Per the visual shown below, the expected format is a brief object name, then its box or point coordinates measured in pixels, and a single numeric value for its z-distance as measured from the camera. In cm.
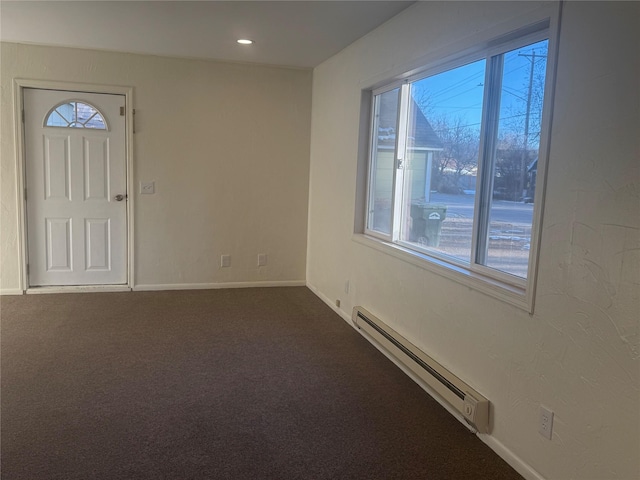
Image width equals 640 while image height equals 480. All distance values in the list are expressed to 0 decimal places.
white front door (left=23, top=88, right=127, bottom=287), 498
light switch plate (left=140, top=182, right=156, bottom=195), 524
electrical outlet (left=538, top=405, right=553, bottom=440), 216
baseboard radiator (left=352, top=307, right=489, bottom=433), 255
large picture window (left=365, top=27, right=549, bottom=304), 247
